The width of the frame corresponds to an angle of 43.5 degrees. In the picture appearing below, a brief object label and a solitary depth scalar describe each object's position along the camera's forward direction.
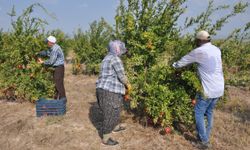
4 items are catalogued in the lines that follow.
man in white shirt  4.86
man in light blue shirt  7.22
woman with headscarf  5.18
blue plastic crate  6.86
